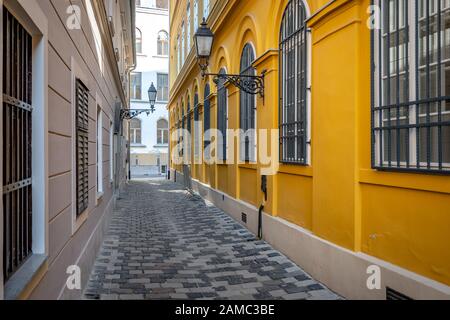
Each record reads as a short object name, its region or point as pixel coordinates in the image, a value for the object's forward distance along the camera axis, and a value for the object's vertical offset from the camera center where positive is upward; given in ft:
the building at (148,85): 122.93 +22.10
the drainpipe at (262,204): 25.38 -2.70
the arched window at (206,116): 46.14 +4.79
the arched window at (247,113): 29.17 +3.26
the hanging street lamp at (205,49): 26.66 +7.05
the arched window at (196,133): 53.93 +3.43
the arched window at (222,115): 37.50 +4.04
